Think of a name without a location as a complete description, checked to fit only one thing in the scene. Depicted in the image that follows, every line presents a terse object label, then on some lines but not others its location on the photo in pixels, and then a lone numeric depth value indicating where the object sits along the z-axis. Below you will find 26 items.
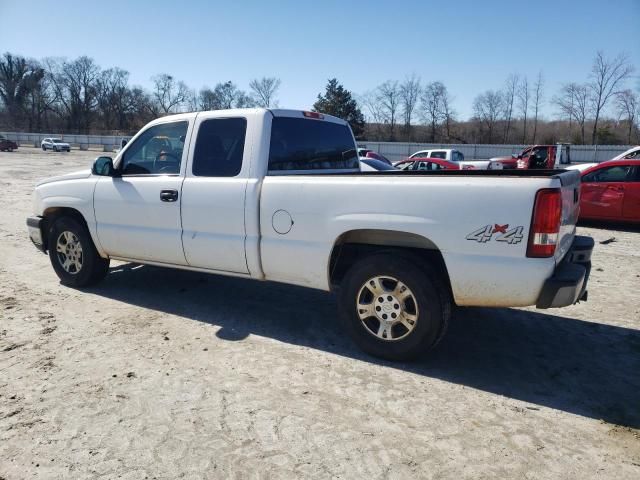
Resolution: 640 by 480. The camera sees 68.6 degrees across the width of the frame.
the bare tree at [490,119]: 72.06
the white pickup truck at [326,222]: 3.29
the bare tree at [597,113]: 61.31
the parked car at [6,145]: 50.62
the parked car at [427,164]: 18.95
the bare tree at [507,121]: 71.61
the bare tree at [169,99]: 99.06
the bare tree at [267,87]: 90.50
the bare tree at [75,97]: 93.75
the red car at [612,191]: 10.12
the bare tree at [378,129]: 76.44
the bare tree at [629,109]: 58.88
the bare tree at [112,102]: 95.25
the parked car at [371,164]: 14.54
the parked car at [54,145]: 52.66
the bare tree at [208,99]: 94.12
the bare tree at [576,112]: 64.36
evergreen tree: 66.21
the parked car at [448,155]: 24.19
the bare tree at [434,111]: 74.06
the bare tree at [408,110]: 76.75
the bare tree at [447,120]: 74.06
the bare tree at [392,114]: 77.69
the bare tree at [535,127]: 69.91
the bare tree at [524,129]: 70.72
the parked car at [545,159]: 20.75
